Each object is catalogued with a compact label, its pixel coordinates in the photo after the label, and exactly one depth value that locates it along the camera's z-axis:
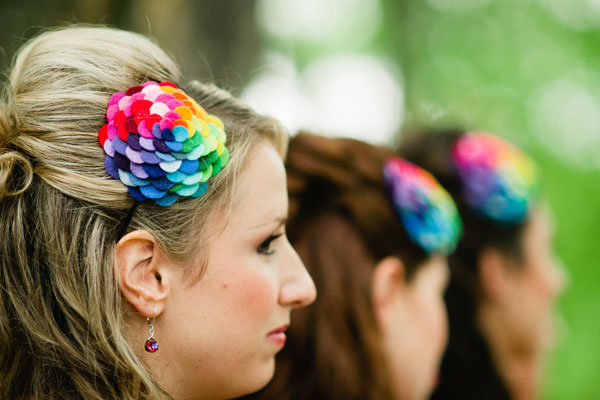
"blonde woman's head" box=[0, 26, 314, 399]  1.47
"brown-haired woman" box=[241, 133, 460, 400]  2.26
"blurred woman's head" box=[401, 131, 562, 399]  3.29
